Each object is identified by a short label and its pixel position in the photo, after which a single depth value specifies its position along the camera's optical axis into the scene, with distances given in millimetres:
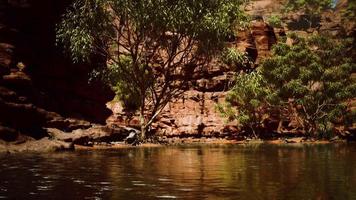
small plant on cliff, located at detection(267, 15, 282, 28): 98062
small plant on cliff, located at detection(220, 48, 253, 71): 40062
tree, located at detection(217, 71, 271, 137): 56028
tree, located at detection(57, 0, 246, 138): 35438
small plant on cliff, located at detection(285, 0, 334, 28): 115125
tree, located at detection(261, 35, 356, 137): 52438
